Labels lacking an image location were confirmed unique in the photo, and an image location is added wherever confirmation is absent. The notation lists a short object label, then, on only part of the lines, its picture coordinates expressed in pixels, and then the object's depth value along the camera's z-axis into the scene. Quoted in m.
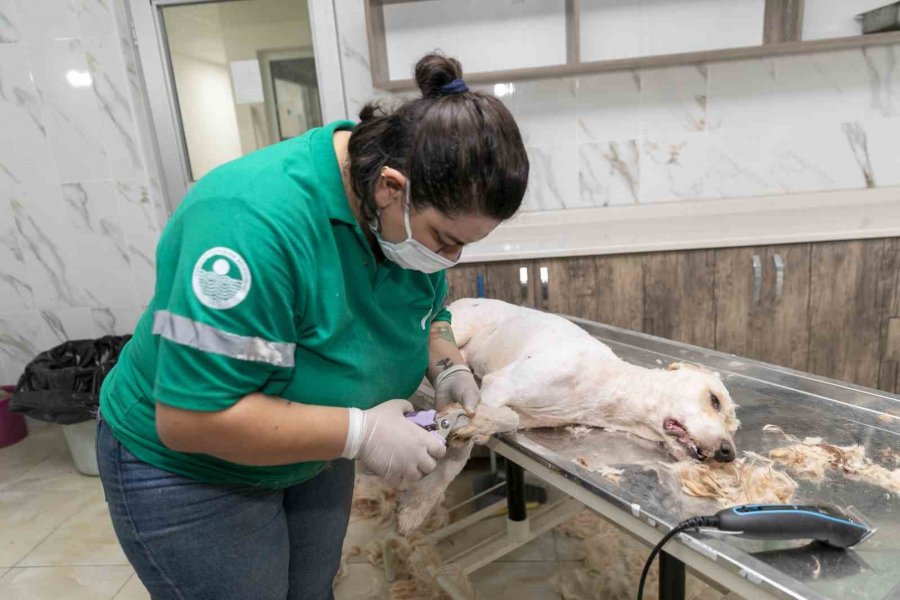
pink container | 2.99
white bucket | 2.56
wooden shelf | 2.46
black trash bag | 2.41
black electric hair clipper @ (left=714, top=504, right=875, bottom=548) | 0.85
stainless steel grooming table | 0.83
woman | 0.75
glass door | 2.94
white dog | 1.22
